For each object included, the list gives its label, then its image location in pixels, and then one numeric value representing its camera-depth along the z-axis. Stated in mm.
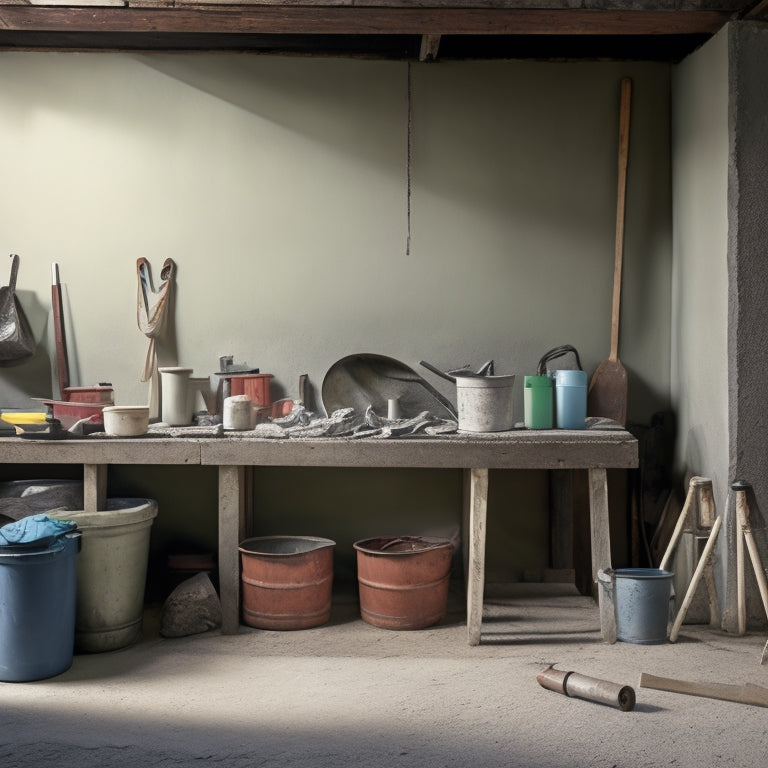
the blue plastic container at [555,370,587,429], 4626
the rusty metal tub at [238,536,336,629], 4465
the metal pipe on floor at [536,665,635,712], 3426
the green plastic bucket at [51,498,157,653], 4168
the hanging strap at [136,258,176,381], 5109
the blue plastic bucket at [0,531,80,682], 3738
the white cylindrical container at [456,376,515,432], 4457
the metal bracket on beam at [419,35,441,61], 4699
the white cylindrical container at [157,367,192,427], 4793
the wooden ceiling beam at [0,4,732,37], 4293
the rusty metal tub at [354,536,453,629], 4465
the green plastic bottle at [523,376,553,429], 4641
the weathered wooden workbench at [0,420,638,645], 4258
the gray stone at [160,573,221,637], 4430
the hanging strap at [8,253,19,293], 5097
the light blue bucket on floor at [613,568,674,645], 4238
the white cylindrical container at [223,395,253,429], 4582
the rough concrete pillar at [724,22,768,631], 4305
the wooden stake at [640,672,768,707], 3512
